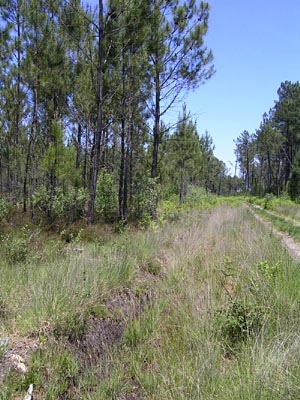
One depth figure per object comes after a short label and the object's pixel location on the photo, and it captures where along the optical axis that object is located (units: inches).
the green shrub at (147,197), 473.7
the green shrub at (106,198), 542.6
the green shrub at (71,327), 124.6
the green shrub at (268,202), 919.9
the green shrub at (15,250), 219.1
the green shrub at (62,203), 480.4
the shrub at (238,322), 121.4
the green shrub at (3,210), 441.7
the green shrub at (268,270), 147.3
